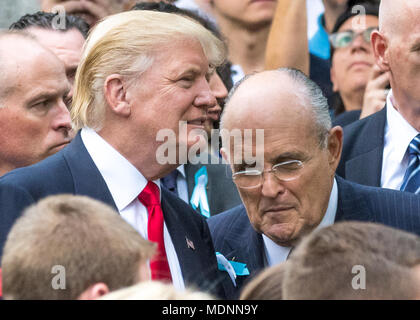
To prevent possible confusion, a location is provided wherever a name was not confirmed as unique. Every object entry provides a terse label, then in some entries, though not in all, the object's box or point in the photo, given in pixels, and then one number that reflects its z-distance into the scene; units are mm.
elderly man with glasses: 3660
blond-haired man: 3471
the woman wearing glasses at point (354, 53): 5438
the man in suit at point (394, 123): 4160
